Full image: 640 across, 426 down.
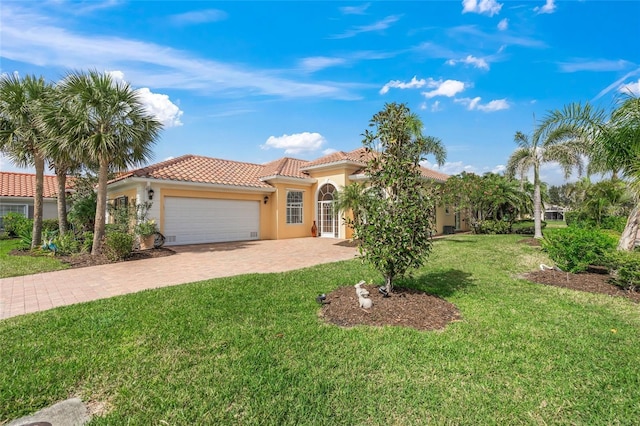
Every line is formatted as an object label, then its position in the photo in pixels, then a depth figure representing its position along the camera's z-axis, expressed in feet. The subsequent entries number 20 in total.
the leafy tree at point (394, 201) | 18.86
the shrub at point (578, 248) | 27.12
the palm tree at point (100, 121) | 39.09
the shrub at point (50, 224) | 69.53
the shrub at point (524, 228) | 74.08
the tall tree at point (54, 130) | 40.04
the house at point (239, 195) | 53.21
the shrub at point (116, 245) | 38.58
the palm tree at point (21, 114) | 45.06
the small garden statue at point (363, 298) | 18.56
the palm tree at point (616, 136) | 25.89
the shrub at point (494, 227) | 71.93
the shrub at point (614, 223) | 59.89
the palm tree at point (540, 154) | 55.98
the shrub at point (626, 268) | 22.70
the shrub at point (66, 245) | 44.27
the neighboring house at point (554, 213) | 192.13
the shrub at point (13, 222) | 69.76
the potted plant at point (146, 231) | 46.83
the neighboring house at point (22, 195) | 77.61
